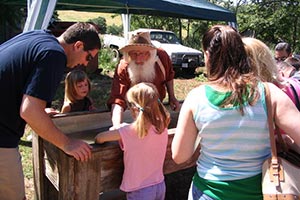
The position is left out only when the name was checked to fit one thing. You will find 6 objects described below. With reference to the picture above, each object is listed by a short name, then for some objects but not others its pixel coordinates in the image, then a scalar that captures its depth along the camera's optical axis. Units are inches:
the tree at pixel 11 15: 283.4
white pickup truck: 450.6
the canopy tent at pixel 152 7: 156.7
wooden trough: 84.8
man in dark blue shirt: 65.3
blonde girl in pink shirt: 83.6
